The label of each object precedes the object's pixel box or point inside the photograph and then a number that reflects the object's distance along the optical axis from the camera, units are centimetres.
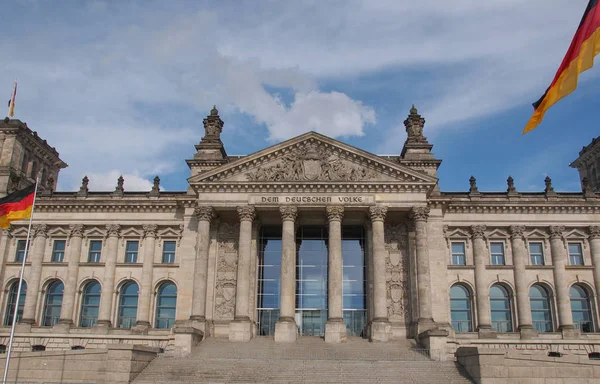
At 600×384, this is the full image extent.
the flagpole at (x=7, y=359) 2854
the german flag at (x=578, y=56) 1841
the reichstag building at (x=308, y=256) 4528
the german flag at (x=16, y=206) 3409
